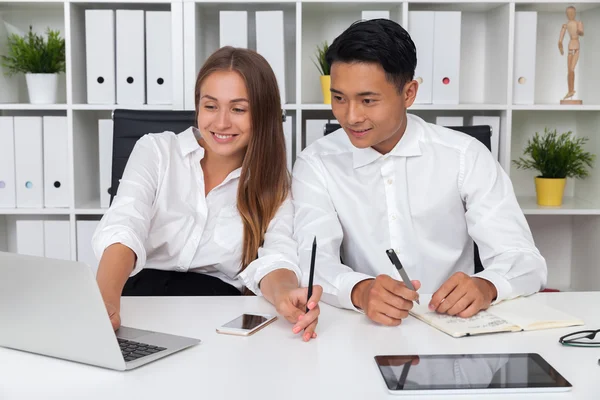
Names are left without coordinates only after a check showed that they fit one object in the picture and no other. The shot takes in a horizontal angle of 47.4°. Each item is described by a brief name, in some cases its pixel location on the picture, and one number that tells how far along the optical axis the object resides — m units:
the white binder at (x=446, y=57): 2.57
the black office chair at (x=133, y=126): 2.09
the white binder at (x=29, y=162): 2.57
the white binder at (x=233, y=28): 2.54
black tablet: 0.89
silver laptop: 0.92
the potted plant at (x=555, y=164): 2.67
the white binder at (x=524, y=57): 2.58
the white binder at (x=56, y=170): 2.60
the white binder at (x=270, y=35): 2.54
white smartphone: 1.12
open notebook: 1.14
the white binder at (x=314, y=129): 2.57
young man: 1.56
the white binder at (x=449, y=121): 2.61
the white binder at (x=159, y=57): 2.54
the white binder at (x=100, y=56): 2.53
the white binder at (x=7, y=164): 2.56
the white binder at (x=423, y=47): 2.56
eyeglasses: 1.06
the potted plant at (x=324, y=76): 2.61
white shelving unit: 2.56
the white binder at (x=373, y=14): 2.54
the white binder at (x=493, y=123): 2.62
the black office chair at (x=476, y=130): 2.08
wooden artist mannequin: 2.62
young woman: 1.67
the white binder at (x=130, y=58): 2.53
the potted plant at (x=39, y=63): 2.61
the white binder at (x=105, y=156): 2.57
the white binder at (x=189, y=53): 2.53
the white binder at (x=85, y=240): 2.60
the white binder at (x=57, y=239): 2.62
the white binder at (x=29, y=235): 2.61
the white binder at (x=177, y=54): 2.53
